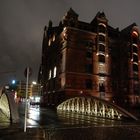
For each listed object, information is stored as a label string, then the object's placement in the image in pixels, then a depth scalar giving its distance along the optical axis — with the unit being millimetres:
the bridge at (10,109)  10978
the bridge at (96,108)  15787
